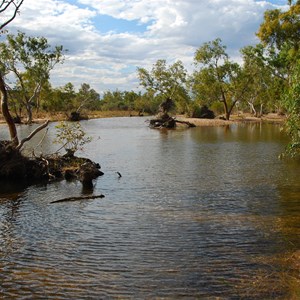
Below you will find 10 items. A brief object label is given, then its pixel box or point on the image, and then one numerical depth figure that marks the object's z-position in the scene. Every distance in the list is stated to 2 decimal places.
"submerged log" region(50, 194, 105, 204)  18.11
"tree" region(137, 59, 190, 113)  85.19
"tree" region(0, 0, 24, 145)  24.59
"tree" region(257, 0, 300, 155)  57.59
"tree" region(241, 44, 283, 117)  66.94
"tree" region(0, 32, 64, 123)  67.18
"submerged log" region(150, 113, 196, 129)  67.56
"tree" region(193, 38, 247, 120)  77.94
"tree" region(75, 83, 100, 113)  123.59
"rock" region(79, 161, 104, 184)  21.41
